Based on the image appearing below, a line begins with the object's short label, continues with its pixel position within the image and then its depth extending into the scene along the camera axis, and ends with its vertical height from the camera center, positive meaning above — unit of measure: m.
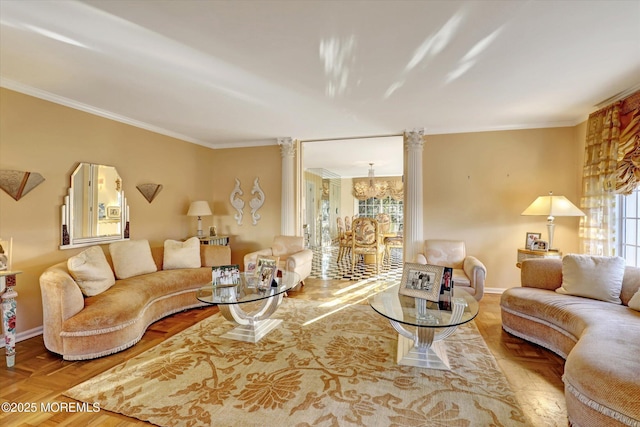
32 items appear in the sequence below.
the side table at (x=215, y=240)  4.85 -0.49
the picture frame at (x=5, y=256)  2.37 -0.37
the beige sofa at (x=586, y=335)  1.46 -0.83
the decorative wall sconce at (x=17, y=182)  2.72 +0.29
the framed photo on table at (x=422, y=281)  2.35 -0.58
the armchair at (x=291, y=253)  4.07 -0.63
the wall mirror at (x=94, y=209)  3.26 +0.04
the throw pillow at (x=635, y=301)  2.29 -0.71
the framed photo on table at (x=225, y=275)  2.81 -0.62
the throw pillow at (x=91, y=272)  2.63 -0.56
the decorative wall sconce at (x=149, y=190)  4.17 +0.33
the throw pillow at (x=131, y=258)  3.32 -0.55
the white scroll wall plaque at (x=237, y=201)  5.41 +0.21
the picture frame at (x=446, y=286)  2.37 -0.61
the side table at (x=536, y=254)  3.62 -0.52
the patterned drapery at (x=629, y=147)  2.83 +0.66
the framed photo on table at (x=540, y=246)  3.72 -0.43
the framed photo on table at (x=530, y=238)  3.90 -0.34
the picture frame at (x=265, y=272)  2.87 -0.60
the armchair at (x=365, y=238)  5.82 -0.52
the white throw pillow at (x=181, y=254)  3.81 -0.57
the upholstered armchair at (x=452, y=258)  3.44 -0.61
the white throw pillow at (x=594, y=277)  2.54 -0.58
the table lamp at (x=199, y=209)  4.73 +0.05
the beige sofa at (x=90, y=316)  2.40 -0.90
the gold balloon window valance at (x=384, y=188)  9.86 +0.84
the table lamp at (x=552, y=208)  3.49 +0.06
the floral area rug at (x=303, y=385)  1.74 -1.21
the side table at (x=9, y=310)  2.31 -0.80
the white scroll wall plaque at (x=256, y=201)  5.30 +0.21
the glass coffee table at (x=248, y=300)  2.62 -0.77
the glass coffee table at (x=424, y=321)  2.11 -0.78
